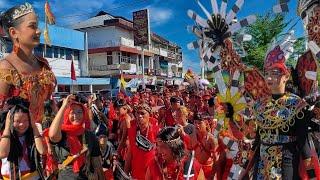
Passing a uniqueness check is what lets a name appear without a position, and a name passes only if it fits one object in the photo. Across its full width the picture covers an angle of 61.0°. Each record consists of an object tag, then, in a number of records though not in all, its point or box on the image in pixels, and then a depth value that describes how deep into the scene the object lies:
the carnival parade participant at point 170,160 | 2.37
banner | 16.33
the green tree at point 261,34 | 14.73
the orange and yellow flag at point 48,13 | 6.14
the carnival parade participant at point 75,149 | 2.25
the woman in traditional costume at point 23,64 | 2.03
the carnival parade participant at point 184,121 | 3.03
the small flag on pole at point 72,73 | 7.67
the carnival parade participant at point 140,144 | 3.12
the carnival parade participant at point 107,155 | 2.96
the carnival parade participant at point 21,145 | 1.85
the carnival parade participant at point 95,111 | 4.86
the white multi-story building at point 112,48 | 22.80
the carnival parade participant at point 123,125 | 4.01
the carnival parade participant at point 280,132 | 2.08
